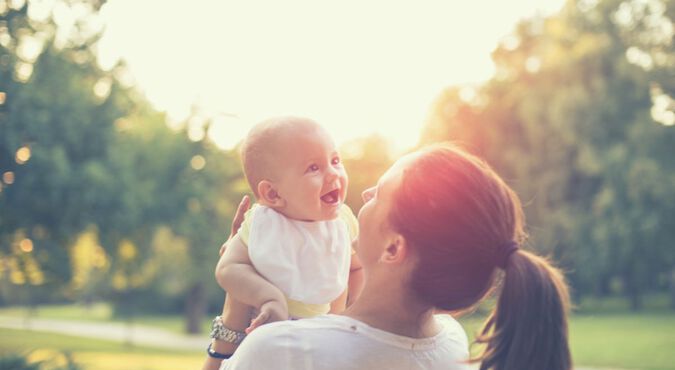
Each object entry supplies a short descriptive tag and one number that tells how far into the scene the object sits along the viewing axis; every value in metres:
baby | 1.99
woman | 1.80
